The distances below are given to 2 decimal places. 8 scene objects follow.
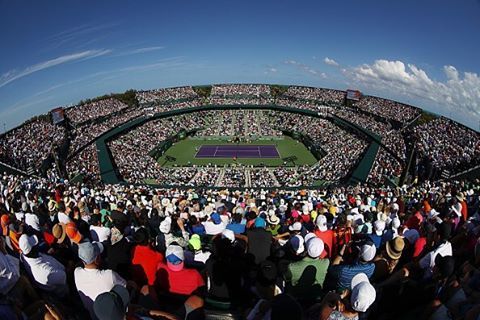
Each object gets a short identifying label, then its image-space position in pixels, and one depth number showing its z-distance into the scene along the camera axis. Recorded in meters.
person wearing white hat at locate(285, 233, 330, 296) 4.47
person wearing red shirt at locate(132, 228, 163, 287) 4.66
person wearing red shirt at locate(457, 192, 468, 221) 8.83
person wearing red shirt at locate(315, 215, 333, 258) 5.71
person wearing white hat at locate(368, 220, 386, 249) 6.39
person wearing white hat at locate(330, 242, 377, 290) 4.40
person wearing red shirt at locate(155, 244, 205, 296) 4.27
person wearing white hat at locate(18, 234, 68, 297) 4.27
